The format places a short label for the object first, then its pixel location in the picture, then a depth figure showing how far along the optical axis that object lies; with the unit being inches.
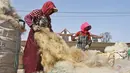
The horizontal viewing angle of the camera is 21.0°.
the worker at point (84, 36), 280.4
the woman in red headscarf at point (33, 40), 163.5
